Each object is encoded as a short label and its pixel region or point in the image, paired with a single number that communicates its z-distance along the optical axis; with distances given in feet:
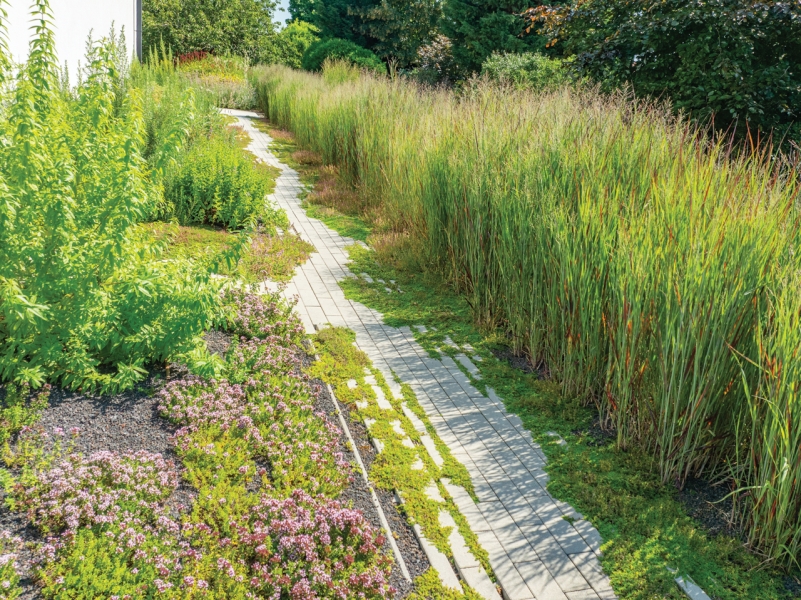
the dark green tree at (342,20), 115.65
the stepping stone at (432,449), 14.00
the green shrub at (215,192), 28.86
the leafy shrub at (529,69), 41.52
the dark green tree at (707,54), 32.42
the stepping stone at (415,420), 15.21
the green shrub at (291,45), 123.65
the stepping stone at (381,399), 16.10
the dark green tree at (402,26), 110.42
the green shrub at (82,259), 13.19
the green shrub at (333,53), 87.76
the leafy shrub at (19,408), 12.51
